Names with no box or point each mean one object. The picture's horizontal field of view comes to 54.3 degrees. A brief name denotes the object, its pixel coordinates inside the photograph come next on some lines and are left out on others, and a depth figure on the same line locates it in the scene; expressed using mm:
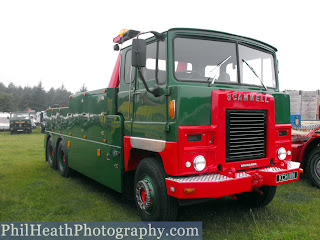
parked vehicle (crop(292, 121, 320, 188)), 6684
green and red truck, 3982
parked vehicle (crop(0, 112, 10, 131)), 29614
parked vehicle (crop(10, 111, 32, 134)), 26000
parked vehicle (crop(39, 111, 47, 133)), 27453
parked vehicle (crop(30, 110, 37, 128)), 30028
